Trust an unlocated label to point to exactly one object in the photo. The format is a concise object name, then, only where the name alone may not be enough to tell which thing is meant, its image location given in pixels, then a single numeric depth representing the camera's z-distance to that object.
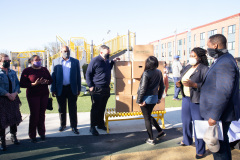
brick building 33.86
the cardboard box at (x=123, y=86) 4.82
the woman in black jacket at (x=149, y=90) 3.78
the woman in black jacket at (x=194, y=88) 3.34
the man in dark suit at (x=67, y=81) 4.55
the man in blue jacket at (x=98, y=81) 4.48
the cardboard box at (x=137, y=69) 4.75
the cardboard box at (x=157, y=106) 4.86
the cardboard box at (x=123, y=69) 4.79
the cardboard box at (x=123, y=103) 4.83
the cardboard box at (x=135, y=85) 4.85
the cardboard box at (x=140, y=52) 4.93
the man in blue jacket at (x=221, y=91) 2.21
